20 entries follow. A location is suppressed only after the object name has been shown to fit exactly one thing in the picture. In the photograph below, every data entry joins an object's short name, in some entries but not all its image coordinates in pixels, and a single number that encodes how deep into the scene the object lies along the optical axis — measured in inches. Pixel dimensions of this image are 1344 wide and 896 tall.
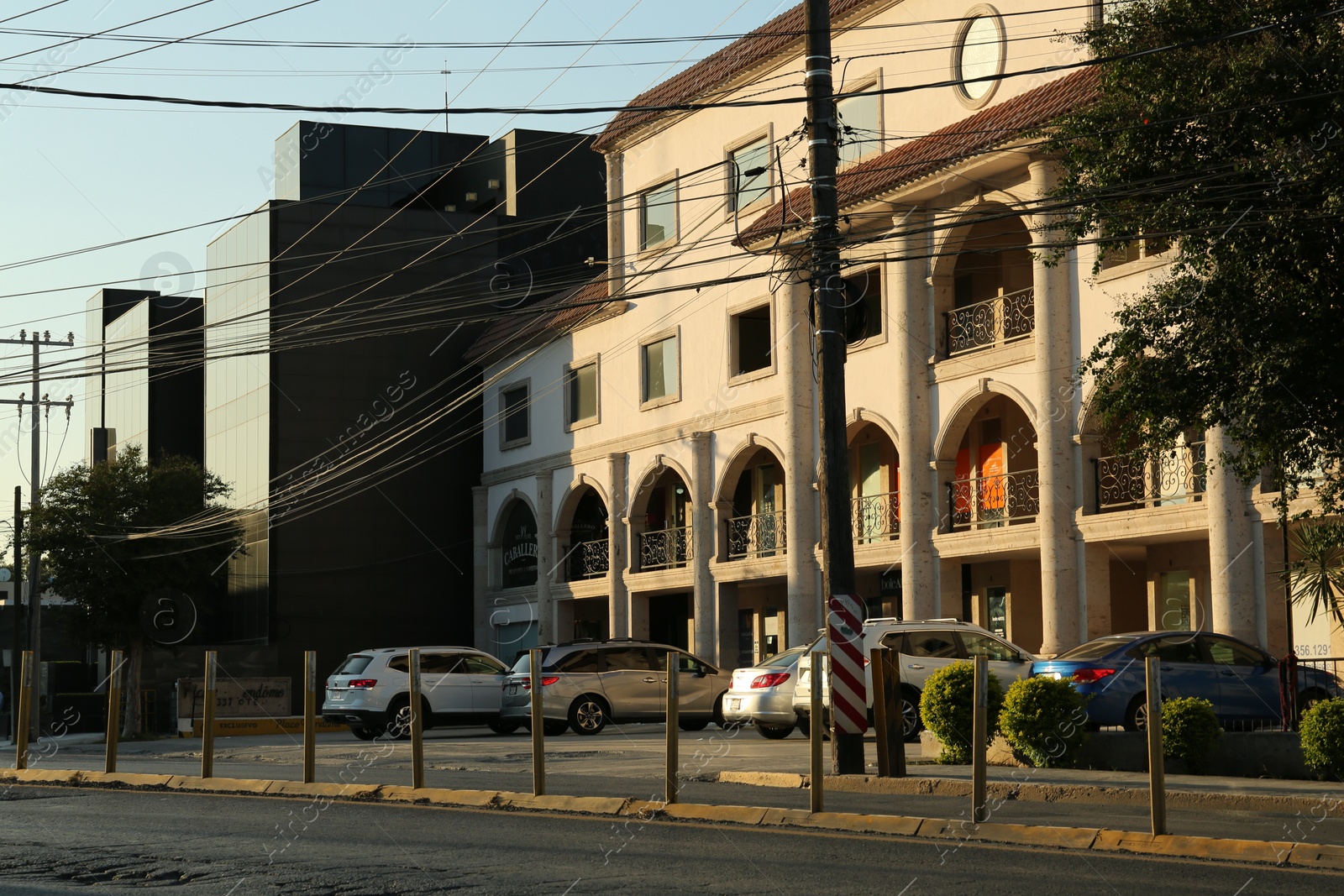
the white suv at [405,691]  1082.7
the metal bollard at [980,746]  435.2
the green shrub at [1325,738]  602.9
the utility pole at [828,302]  650.2
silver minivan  1042.1
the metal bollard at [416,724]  561.3
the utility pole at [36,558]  1450.5
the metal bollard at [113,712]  692.7
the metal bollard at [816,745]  477.4
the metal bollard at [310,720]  597.6
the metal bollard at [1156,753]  406.3
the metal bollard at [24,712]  722.8
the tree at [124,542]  1514.5
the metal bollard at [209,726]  639.1
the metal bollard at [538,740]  523.2
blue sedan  759.7
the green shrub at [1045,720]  662.5
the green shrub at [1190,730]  653.9
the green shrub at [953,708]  690.8
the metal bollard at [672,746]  489.4
